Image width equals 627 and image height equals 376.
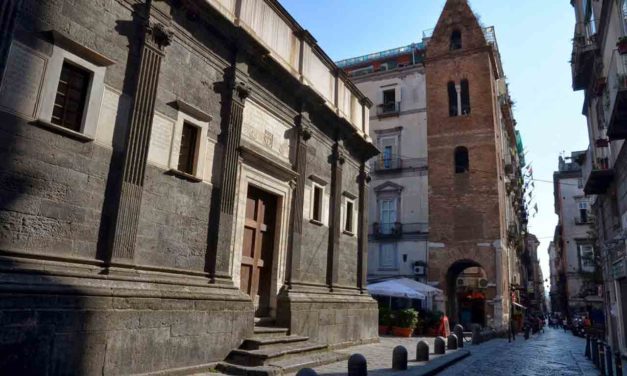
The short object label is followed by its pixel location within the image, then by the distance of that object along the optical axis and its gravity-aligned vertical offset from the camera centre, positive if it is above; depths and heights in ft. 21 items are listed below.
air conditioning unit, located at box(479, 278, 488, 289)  81.97 +2.58
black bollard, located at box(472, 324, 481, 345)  58.18 -4.98
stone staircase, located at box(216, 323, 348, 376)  25.30 -4.24
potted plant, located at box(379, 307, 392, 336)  65.26 -4.34
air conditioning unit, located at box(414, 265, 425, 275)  85.15 +4.56
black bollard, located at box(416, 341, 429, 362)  35.45 -4.64
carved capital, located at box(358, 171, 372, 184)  53.07 +13.50
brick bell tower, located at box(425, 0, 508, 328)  82.64 +24.57
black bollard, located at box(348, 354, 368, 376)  22.16 -3.69
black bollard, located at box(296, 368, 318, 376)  16.37 -3.07
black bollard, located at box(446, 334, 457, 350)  46.64 -4.90
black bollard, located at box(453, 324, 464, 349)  51.80 -4.51
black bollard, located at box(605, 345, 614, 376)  28.66 -3.73
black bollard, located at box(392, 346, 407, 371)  29.81 -4.45
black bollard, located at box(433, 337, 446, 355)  41.16 -4.69
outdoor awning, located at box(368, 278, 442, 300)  65.46 +0.64
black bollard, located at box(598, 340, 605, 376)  31.48 -3.89
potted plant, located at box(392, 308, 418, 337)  63.05 -4.15
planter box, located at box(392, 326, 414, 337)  62.85 -5.38
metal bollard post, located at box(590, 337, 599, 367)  37.29 -4.26
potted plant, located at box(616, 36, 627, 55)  32.99 +19.09
